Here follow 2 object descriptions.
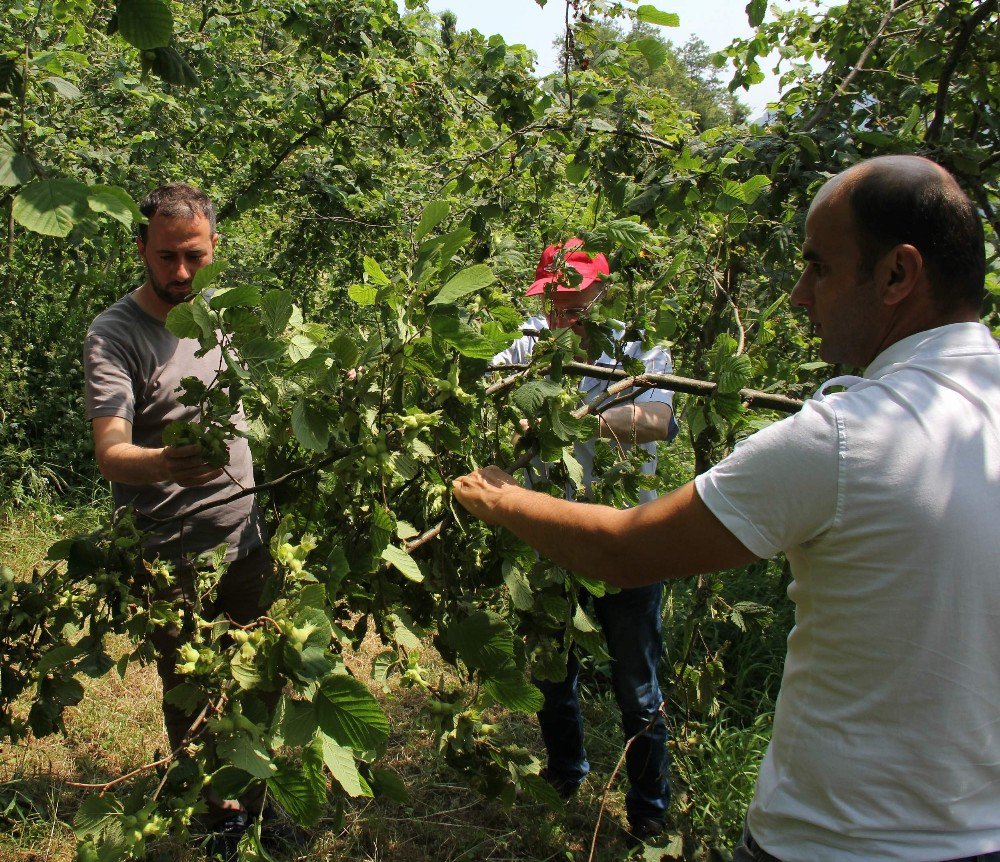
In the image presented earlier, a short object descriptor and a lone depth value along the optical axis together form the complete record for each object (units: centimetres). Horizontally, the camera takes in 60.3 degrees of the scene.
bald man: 112
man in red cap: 244
